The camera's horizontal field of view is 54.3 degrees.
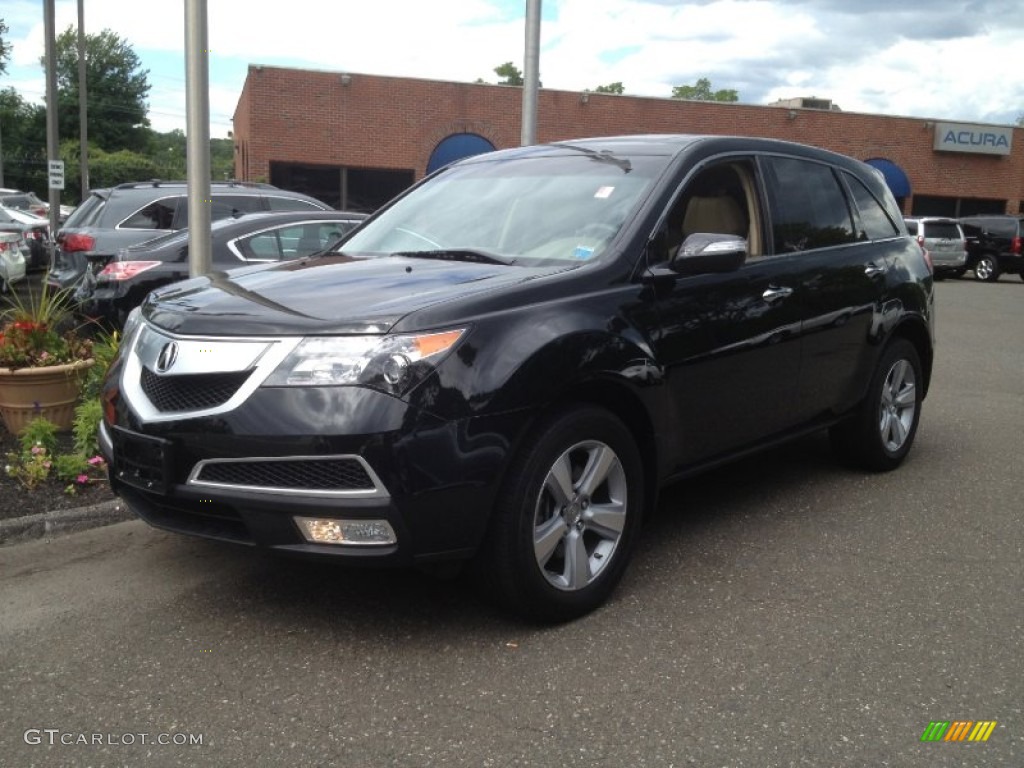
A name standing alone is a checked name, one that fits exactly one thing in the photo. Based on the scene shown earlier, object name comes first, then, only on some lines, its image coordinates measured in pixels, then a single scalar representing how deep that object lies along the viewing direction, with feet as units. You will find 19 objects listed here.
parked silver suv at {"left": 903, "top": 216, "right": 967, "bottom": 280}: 88.63
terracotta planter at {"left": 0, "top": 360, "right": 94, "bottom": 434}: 19.22
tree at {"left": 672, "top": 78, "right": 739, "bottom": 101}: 310.74
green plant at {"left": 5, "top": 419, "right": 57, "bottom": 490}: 17.15
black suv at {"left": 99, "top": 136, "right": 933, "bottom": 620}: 10.45
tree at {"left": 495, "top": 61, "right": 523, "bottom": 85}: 315.78
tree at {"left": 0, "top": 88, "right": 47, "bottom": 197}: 246.68
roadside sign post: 60.54
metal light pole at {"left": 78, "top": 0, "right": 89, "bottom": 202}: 82.58
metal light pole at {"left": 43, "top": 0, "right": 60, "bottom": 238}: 55.21
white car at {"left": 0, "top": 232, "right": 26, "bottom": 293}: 40.54
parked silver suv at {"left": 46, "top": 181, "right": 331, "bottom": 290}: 31.63
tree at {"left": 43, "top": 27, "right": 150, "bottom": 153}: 248.93
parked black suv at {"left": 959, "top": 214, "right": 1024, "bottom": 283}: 91.09
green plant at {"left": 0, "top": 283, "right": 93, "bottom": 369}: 19.40
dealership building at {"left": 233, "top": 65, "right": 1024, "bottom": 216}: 92.53
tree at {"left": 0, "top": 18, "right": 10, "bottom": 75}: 168.91
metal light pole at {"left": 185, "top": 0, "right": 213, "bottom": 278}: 18.85
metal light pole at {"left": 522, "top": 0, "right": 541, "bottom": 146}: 40.70
